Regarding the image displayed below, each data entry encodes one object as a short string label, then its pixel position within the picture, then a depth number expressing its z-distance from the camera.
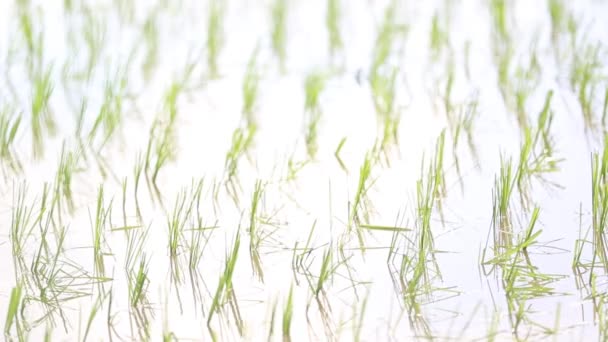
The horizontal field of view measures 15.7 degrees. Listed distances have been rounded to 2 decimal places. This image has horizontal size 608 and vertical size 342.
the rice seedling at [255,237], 4.75
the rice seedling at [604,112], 6.48
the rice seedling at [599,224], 4.71
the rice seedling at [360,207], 5.14
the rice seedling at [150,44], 8.10
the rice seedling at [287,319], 3.82
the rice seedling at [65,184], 5.51
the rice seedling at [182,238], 4.75
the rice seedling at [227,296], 4.12
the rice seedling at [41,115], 6.58
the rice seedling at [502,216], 4.97
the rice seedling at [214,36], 8.24
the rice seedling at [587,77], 6.84
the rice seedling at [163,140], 5.90
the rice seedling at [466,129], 6.16
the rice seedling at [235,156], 5.84
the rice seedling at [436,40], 8.41
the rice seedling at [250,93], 7.03
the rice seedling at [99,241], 4.76
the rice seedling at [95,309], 3.80
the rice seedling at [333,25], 8.69
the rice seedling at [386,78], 6.59
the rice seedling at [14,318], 3.84
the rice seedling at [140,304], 4.19
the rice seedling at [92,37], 7.88
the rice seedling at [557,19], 8.78
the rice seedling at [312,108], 6.48
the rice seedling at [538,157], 5.45
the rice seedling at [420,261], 4.34
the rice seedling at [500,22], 8.74
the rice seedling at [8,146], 6.19
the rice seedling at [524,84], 6.88
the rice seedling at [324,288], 4.20
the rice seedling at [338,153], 6.14
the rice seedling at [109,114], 6.36
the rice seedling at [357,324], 3.79
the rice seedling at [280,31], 8.42
